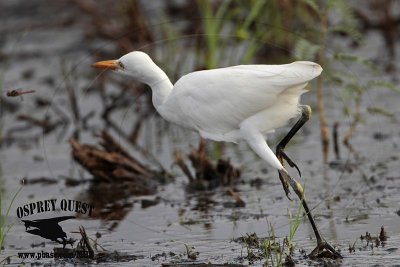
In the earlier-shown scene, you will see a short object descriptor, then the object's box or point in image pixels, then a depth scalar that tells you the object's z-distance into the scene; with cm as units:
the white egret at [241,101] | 1150
